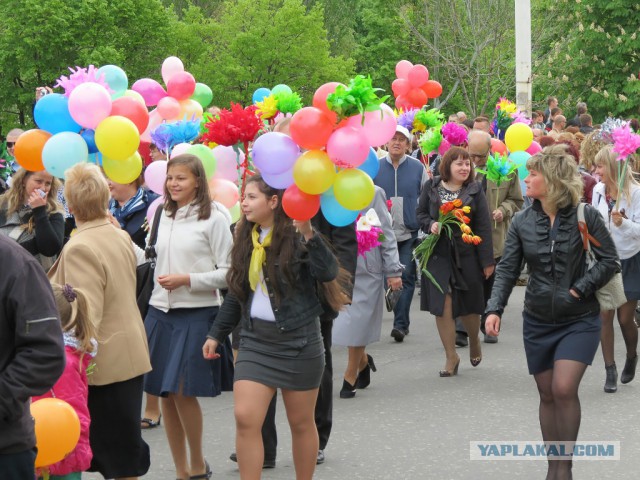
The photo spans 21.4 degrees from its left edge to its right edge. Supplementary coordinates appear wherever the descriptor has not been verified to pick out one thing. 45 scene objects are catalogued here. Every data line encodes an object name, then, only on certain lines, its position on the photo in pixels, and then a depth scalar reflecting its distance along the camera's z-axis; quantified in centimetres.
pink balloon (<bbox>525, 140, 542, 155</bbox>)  1972
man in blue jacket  1628
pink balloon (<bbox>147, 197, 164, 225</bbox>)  1091
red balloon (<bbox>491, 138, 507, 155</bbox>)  1853
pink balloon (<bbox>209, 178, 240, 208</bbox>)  1107
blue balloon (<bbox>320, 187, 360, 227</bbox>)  837
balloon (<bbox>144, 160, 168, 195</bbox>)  1137
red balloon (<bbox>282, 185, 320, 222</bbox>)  817
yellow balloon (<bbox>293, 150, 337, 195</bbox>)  811
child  739
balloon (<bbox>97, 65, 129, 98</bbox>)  1262
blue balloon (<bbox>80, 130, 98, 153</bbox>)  1130
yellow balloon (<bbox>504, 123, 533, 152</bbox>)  1889
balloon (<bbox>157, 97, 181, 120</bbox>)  1434
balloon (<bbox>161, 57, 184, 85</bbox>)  1546
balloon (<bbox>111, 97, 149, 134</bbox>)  1185
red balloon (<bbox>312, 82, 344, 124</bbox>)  830
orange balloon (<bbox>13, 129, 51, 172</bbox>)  1139
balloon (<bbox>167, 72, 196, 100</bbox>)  1466
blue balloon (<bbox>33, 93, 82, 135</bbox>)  1137
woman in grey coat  1294
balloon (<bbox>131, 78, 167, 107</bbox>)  1462
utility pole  3403
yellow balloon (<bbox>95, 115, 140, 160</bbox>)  1099
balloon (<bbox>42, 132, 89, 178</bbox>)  1095
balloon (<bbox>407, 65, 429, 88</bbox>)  2011
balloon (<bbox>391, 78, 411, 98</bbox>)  2028
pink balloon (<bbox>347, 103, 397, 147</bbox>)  829
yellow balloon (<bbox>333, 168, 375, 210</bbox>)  822
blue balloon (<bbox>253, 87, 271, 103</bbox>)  1564
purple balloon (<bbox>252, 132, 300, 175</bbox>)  835
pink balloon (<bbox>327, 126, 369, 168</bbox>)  813
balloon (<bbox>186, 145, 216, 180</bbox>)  1075
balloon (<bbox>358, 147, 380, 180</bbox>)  918
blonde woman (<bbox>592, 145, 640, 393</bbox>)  1314
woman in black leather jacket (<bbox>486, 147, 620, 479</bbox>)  921
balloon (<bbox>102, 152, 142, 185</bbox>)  1127
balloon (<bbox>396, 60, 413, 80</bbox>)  2061
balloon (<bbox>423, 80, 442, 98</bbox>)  2036
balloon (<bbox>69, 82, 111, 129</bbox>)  1108
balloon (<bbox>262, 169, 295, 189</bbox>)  835
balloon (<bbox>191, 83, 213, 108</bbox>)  1547
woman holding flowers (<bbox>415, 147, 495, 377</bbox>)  1421
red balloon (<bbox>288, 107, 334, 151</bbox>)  819
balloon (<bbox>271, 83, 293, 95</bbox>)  1107
